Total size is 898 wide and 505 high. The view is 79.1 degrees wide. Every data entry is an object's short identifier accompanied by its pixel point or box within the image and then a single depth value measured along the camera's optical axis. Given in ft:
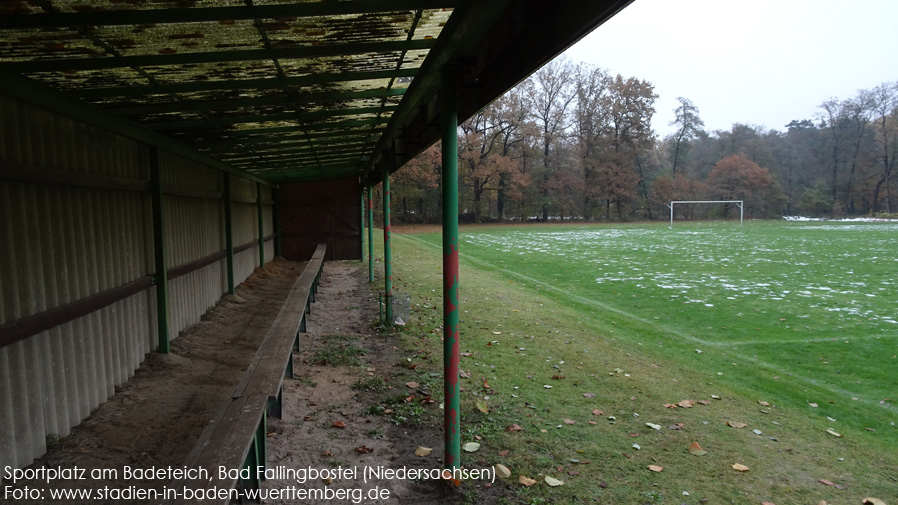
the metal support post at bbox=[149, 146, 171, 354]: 20.08
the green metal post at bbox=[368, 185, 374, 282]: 42.78
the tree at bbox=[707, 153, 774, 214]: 195.31
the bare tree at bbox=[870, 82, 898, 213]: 188.03
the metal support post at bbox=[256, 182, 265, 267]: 45.21
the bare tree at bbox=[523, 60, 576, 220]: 171.22
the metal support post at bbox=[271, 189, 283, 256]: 54.90
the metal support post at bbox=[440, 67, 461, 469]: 11.64
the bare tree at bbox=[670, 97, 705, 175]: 216.13
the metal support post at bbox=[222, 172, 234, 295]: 32.65
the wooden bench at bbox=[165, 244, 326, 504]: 8.39
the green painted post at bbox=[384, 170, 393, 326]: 26.91
